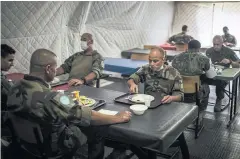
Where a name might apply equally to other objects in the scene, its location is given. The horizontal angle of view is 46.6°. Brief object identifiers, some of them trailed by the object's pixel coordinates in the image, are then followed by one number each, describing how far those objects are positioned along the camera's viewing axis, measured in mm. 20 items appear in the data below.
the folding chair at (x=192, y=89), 3305
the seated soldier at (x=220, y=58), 4246
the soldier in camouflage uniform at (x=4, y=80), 1805
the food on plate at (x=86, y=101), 2123
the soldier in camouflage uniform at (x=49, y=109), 1603
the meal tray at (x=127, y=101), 2152
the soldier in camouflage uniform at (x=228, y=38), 7699
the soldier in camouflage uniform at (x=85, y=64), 3668
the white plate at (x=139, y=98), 2207
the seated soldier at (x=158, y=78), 2690
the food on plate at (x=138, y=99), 2195
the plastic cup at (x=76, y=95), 2239
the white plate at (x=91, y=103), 2107
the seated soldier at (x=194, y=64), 3578
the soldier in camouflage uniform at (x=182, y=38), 7629
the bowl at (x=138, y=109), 1933
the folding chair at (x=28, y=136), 1641
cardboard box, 5145
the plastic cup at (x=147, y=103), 2107
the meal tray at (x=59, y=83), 2869
